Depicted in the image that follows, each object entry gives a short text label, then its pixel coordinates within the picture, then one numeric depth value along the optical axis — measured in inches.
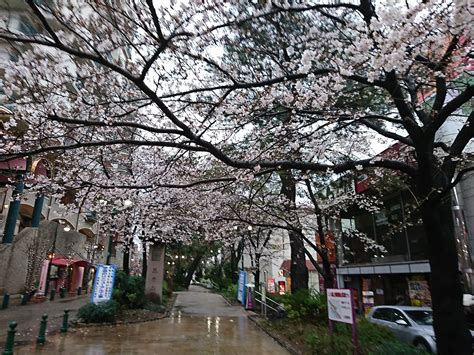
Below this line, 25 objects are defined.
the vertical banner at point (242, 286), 787.4
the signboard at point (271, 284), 1491.1
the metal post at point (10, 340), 242.9
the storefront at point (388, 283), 580.4
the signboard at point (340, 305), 260.7
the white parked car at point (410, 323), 340.8
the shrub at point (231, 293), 1024.6
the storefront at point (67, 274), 833.0
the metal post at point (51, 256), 742.4
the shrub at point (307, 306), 426.3
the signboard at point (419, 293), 570.9
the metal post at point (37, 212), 795.1
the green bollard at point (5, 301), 554.6
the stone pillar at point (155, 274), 671.1
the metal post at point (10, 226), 709.9
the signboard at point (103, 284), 477.4
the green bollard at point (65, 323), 385.6
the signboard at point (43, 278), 701.3
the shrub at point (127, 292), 555.7
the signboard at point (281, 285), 1379.3
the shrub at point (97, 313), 448.8
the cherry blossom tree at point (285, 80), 162.4
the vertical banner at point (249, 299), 725.9
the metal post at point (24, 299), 619.5
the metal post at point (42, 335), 326.3
